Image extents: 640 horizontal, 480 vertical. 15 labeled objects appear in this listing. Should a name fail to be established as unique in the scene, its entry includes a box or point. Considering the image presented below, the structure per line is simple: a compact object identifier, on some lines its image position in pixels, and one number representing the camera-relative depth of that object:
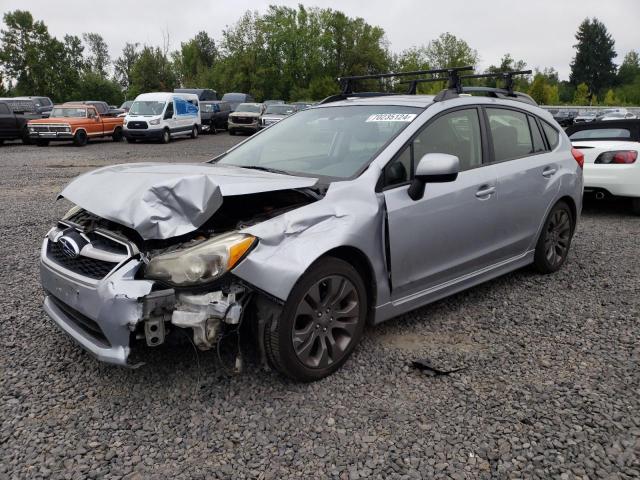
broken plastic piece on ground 3.39
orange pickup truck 21.48
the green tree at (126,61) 96.50
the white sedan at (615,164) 7.79
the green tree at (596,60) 97.62
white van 23.52
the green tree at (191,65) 69.44
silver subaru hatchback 2.86
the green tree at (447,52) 73.75
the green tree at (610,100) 67.12
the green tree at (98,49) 105.33
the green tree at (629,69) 99.81
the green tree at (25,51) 54.38
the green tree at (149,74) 59.78
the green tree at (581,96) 68.14
